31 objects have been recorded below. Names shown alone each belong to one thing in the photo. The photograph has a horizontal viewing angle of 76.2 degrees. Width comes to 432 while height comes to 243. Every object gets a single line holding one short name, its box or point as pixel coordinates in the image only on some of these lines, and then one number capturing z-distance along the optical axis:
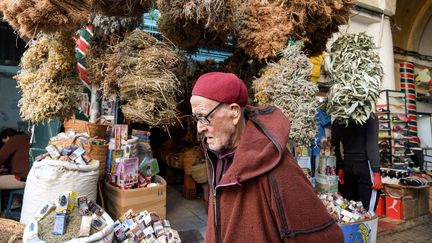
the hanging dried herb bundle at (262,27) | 2.69
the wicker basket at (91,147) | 2.89
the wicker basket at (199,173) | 4.61
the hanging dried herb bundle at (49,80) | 2.51
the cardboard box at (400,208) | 5.18
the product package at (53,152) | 2.68
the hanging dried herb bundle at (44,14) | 1.87
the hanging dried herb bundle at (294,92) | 2.51
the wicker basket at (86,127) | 3.12
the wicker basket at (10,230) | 2.41
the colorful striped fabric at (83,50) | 3.61
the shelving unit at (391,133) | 6.48
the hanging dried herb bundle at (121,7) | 2.53
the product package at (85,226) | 2.16
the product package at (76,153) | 2.72
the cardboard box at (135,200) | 2.99
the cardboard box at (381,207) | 5.49
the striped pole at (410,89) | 8.21
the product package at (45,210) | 2.26
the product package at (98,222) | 2.32
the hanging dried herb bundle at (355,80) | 2.94
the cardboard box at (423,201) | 5.54
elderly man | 1.12
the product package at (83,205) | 2.41
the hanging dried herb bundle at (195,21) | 2.24
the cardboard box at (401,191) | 5.23
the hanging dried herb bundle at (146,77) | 2.31
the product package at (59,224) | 2.16
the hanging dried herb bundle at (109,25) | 2.90
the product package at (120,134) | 3.31
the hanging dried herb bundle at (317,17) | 2.74
